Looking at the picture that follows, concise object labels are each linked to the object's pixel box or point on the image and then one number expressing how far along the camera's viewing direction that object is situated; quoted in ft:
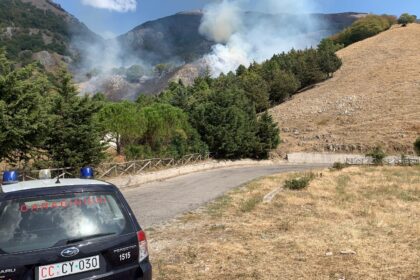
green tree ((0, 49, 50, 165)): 51.16
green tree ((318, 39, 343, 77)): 320.70
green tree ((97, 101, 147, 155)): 99.30
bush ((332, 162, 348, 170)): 103.01
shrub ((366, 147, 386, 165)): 124.47
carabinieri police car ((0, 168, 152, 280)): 12.92
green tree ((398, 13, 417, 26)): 437.17
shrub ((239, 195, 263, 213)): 42.24
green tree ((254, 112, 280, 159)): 160.08
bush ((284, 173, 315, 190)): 59.41
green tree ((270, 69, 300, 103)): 299.17
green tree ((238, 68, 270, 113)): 271.28
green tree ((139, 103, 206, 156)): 110.01
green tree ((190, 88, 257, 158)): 140.36
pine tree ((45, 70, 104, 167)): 68.23
